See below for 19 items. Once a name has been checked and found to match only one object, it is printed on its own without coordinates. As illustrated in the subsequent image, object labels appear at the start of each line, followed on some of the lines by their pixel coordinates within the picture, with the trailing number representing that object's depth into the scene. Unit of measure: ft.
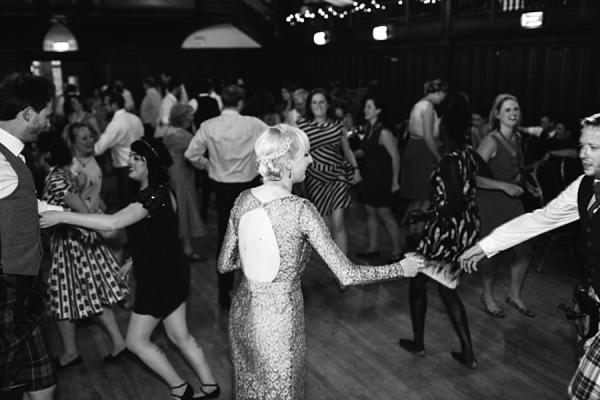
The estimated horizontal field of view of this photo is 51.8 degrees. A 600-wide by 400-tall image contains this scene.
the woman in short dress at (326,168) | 15.56
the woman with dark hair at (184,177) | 18.01
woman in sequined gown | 7.22
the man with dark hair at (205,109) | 17.06
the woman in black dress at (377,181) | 18.04
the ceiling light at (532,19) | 25.17
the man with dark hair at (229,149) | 15.02
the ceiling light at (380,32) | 34.86
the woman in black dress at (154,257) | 9.78
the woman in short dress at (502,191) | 13.35
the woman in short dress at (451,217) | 11.20
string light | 36.04
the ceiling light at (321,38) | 40.68
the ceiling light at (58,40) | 31.19
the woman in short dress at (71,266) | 11.68
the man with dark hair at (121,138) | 19.77
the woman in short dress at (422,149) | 19.10
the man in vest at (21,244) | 7.44
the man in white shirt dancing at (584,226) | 6.87
